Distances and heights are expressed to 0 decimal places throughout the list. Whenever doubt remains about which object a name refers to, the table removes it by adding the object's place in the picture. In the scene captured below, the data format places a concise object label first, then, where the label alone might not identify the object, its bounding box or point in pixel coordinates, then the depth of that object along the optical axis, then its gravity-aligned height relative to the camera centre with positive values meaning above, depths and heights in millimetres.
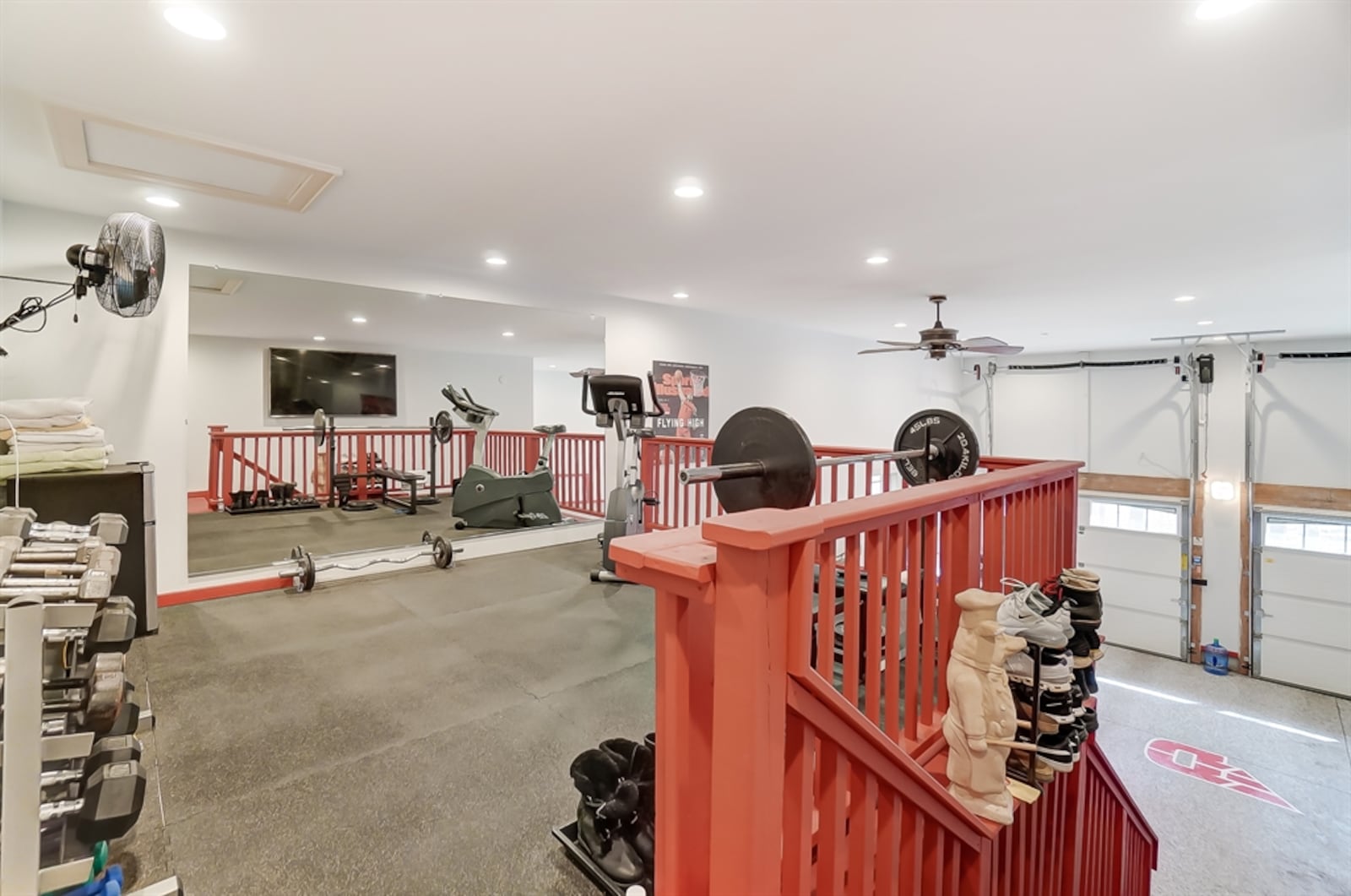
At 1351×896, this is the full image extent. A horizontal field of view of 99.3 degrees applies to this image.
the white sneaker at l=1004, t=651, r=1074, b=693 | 1896 -759
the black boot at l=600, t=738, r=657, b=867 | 1598 -974
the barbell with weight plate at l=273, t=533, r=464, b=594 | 3957 -878
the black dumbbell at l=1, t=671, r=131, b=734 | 1378 -626
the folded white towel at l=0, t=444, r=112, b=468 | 2609 -47
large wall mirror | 4246 +222
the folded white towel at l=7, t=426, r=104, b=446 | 2660 +35
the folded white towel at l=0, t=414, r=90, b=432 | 2676 +103
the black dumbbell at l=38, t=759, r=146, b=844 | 1358 -861
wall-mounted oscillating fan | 2531 +807
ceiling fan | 5309 +959
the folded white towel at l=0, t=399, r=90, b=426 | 2637 +167
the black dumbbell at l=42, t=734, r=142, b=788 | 1367 -793
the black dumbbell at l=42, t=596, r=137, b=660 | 1293 -429
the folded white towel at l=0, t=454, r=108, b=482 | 2559 -110
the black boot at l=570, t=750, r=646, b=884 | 1562 -1048
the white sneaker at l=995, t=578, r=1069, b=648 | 1778 -554
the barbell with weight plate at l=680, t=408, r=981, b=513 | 1476 -53
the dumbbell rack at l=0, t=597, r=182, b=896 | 1072 -585
